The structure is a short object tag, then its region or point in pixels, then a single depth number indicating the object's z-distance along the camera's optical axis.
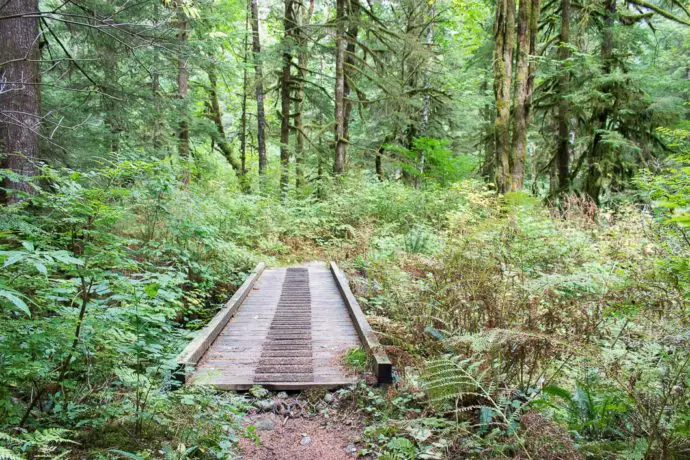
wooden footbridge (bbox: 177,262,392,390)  4.27
